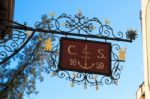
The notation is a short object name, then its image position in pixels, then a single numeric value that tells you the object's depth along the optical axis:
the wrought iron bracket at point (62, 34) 6.48
